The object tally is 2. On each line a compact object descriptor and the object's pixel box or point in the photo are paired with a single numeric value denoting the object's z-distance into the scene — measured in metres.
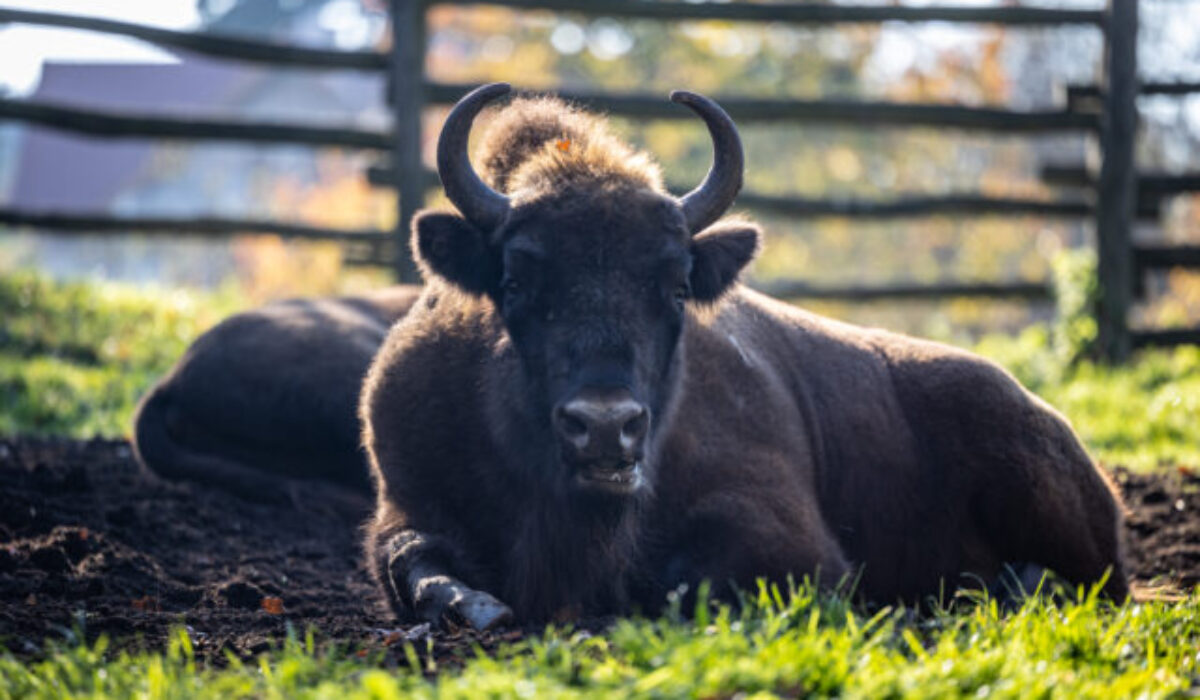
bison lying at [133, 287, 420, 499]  13.87
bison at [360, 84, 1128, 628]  8.89
